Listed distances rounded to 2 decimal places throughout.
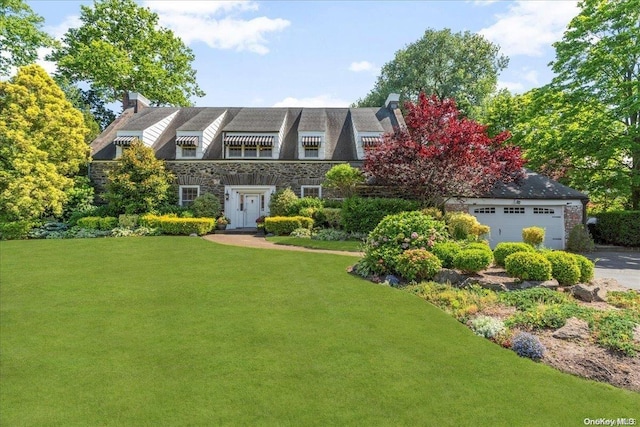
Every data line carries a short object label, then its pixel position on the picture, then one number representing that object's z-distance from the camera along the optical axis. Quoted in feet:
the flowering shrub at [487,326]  22.47
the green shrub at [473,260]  31.58
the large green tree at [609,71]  62.34
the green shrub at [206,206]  70.69
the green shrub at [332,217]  64.80
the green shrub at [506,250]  33.45
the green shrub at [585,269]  31.99
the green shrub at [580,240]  58.73
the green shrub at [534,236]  42.83
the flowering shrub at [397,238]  35.19
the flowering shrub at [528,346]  19.89
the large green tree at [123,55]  103.71
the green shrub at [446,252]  33.78
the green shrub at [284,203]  69.87
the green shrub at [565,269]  30.07
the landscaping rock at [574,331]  21.59
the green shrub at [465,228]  46.98
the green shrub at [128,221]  64.03
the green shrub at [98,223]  63.77
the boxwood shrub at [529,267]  30.07
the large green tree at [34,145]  60.18
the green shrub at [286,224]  63.93
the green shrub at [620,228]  63.36
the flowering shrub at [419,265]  32.37
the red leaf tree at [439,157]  53.52
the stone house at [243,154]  76.84
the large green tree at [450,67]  126.41
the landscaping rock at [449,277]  31.91
